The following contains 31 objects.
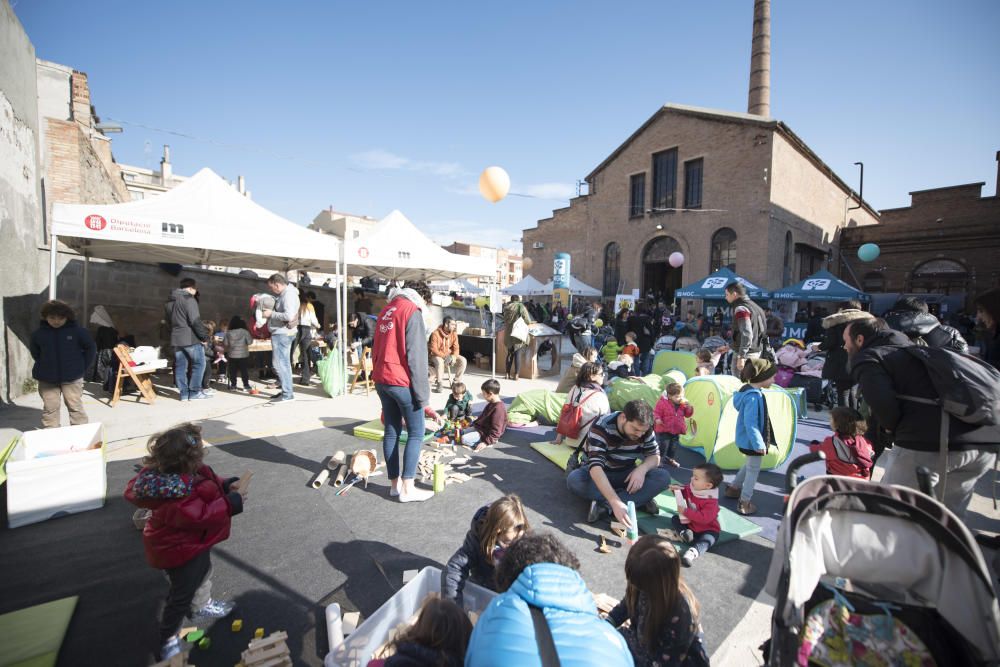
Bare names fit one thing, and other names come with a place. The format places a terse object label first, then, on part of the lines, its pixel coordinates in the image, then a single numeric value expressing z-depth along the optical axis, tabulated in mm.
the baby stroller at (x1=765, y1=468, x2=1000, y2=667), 1585
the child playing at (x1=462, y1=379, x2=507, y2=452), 5359
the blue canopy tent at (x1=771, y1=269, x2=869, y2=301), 12961
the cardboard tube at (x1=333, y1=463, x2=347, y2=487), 4086
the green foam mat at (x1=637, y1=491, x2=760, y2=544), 3346
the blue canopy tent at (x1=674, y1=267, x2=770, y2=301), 14289
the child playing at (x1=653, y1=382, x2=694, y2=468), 4829
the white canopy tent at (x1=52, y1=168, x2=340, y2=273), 5797
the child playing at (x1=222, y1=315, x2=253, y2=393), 7535
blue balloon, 21875
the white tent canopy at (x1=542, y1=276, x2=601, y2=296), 22917
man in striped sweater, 3451
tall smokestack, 24406
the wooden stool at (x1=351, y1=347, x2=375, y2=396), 7652
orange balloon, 9594
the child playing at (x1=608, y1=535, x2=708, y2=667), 1844
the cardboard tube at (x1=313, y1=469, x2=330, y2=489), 4004
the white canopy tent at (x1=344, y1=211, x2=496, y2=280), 8344
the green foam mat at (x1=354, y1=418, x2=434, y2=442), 5363
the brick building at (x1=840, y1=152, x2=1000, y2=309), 20469
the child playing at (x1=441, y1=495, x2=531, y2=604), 2230
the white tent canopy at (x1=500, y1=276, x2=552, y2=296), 23642
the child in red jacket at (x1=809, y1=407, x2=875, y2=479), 3578
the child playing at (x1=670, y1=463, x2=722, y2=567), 3100
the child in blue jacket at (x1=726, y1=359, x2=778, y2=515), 3750
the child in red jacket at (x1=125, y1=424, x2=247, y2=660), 2191
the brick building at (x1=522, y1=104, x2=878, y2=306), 19141
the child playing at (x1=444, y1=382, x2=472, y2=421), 5934
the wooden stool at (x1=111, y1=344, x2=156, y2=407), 6496
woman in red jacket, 3641
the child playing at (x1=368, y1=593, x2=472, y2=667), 1452
